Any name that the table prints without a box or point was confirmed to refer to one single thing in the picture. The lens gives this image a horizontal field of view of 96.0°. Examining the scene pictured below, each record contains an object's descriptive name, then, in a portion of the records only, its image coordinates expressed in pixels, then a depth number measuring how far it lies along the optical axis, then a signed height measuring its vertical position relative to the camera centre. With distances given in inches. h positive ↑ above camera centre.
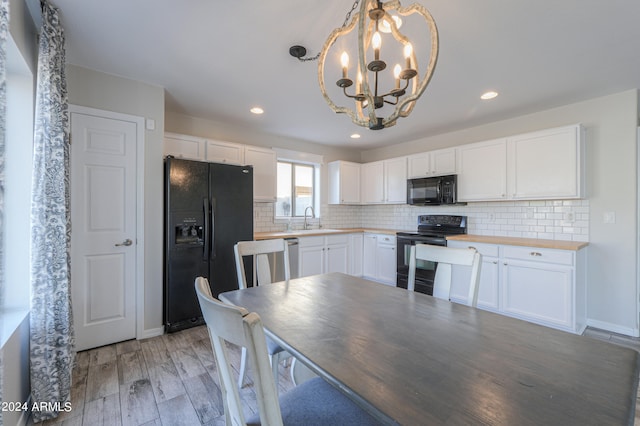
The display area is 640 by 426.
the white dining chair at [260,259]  76.9 -13.1
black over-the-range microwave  155.3 +12.8
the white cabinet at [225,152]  140.6 +30.5
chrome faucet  192.8 -2.3
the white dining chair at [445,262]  64.1 -11.8
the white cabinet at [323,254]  162.2 -24.8
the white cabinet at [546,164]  117.0 +21.1
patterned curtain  66.0 -6.7
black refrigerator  111.2 -6.8
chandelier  47.0 +26.6
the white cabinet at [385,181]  182.5 +21.1
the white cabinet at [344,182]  198.1 +21.6
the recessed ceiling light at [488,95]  113.7 +47.3
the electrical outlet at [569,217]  125.5 -1.8
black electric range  146.0 -13.8
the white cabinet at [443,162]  156.6 +28.5
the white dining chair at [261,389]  25.4 -18.3
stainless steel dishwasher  146.7 -25.7
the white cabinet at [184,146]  129.1 +30.7
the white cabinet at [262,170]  154.8 +23.4
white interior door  95.4 -5.5
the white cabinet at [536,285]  108.0 -29.2
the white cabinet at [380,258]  174.4 -28.4
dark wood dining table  26.5 -18.1
